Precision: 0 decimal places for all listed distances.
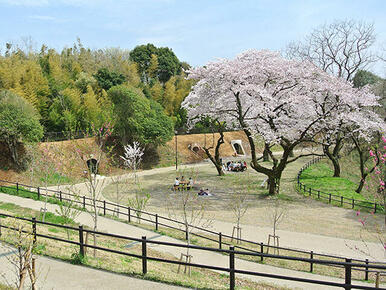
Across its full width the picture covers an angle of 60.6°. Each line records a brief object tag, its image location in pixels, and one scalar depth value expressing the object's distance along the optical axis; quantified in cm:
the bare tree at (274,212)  1402
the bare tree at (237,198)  1892
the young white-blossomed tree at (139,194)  1713
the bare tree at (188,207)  1669
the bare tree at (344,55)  2788
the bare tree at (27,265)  495
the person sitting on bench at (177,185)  2397
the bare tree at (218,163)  3048
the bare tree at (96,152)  1175
